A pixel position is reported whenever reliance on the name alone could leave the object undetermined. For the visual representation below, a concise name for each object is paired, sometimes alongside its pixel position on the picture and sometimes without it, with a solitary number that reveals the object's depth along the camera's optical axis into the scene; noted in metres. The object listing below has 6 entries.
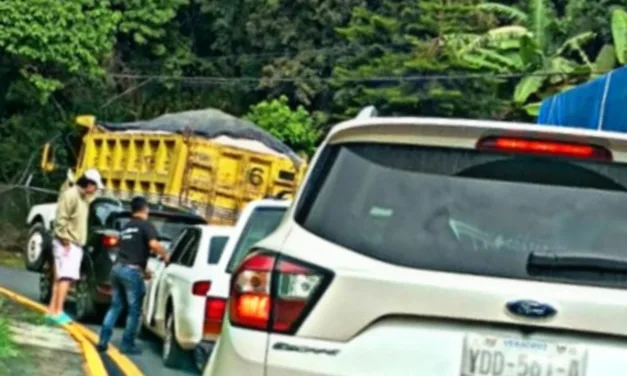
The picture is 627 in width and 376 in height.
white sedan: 11.97
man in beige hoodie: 15.59
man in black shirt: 14.34
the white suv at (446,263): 4.48
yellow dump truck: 25.88
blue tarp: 14.21
